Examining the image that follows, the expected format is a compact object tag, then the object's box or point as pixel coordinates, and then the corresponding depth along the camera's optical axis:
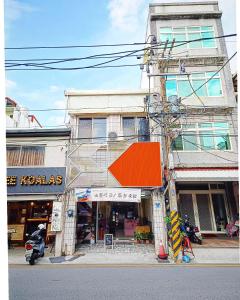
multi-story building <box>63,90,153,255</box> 11.82
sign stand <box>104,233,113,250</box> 11.55
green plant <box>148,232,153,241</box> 12.06
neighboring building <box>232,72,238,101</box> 14.64
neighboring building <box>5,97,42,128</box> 17.22
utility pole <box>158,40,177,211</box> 9.60
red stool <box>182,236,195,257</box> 9.77
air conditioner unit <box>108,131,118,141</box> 12.70
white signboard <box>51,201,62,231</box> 10.82
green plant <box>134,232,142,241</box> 12.02
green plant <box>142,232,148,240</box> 12.00
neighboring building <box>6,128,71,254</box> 11.40
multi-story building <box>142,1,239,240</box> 12.39
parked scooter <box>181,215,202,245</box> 11.29
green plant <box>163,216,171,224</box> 10.12
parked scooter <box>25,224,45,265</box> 8.74
